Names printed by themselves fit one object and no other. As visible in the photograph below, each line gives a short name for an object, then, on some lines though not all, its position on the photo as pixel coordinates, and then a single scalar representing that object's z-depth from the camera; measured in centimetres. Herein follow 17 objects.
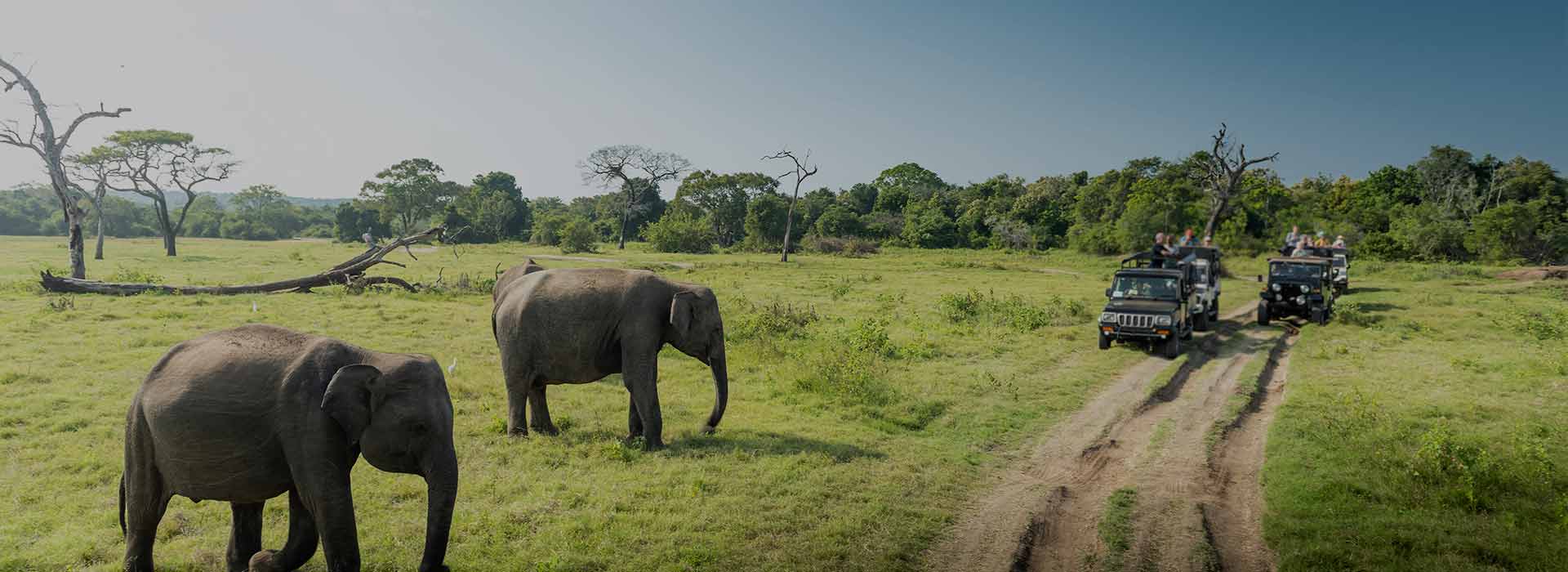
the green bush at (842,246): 5850
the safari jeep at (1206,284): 2162
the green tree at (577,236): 5744
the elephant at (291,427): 534
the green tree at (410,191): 7412
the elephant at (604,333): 1002
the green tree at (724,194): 6944
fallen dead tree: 2253
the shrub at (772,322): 1891
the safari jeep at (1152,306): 1741
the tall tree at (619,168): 7312
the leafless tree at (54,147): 2850
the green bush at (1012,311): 2178
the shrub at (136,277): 2594
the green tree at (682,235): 6031
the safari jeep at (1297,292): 2230
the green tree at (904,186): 8075
